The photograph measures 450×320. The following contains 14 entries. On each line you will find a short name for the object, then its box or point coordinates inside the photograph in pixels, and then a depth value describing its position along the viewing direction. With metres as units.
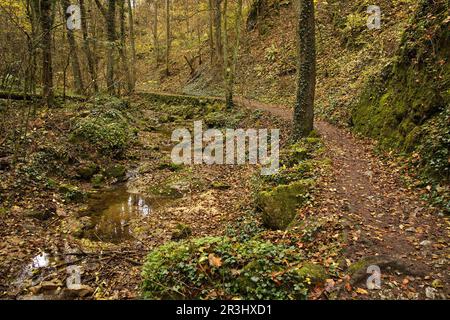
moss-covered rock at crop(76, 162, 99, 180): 11.56
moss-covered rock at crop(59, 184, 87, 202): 10.04
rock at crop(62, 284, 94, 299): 5.58
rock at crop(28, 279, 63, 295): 5.76
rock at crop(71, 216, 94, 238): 8.22
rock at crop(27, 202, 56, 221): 8.48
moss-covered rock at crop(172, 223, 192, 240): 8.11
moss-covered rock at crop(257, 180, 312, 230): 7.73
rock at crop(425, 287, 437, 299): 4.62
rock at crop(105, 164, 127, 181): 12.34
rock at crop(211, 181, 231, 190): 11.46
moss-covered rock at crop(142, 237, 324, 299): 4.75
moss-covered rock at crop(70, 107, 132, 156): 12.88
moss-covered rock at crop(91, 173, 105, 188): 11.45
